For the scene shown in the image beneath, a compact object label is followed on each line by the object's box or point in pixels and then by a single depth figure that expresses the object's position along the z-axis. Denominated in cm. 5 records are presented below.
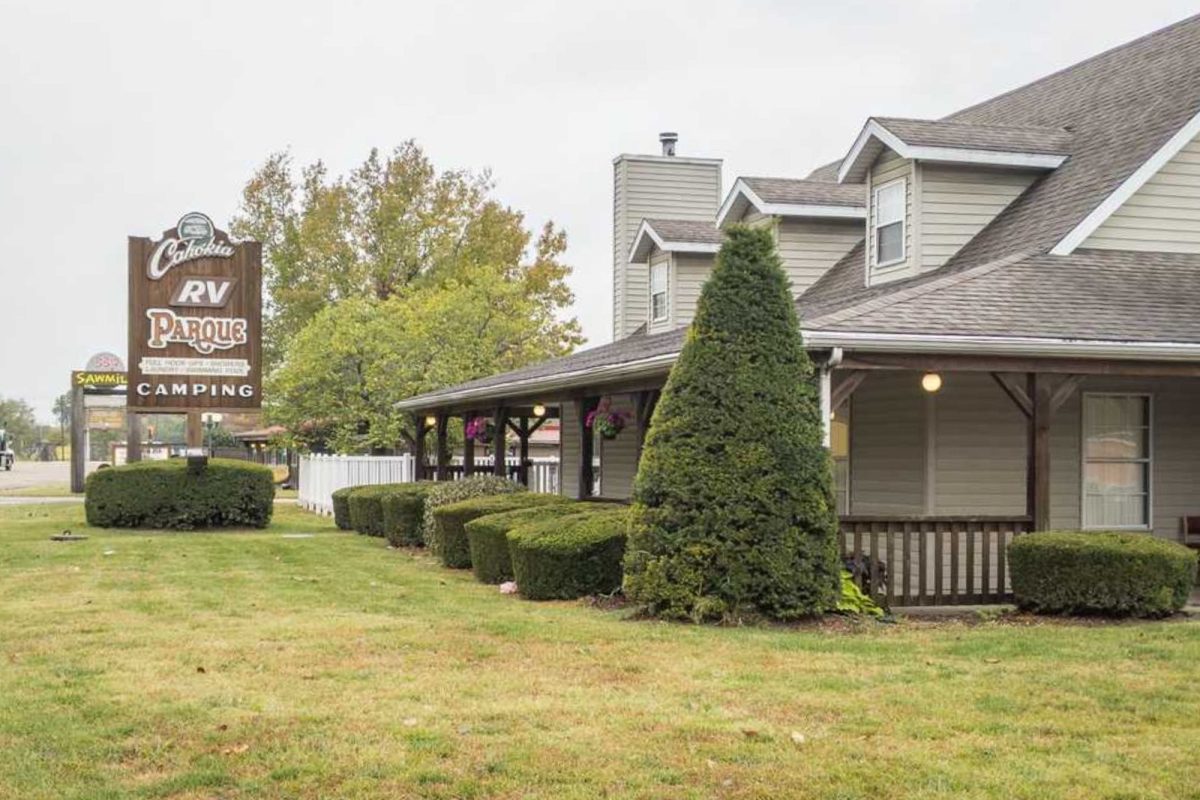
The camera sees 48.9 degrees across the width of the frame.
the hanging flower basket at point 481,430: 2347
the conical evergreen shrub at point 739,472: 1065
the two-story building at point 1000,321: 1189
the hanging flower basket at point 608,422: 1672
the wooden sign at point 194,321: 2228
